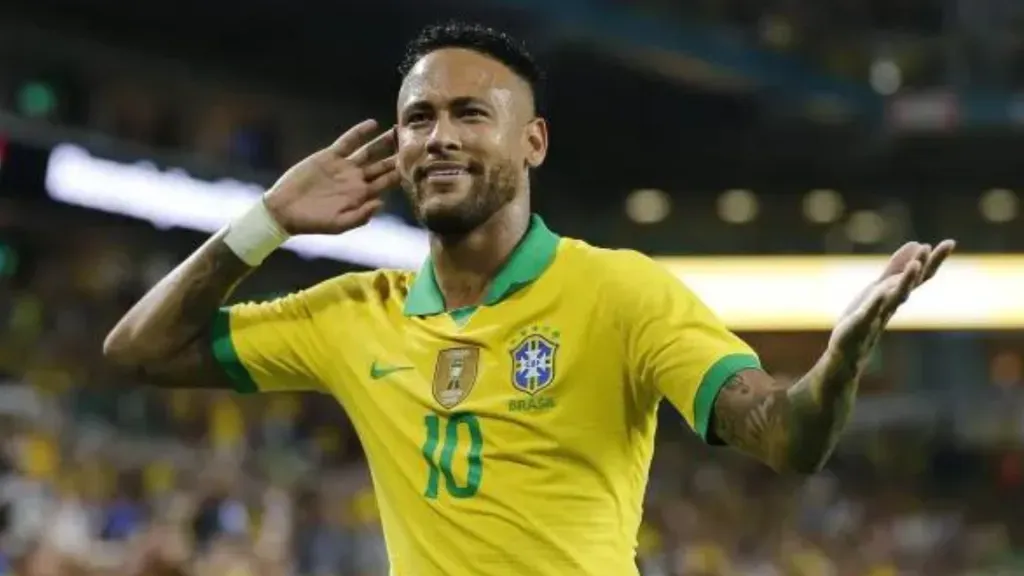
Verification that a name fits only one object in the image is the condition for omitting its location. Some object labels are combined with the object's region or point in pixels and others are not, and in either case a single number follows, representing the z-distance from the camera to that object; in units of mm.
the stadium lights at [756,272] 25003
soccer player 5691
